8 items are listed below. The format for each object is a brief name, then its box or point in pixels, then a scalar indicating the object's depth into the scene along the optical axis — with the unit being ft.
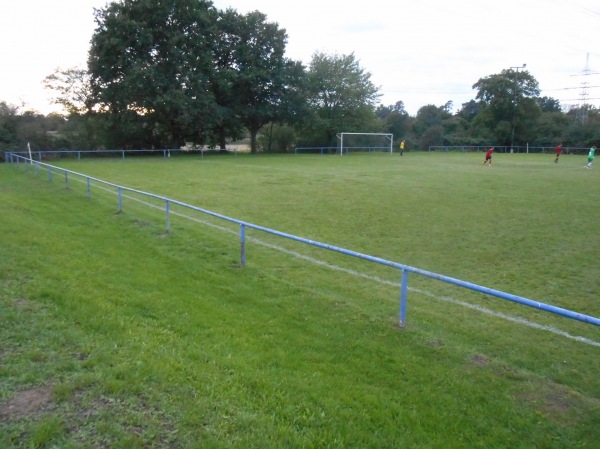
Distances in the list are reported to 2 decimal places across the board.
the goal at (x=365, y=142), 185.57
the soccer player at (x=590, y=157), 113.09
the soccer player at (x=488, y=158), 120.67
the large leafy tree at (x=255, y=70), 157.58
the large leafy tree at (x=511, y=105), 230.07
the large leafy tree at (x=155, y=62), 132.05
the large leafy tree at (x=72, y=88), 146.10
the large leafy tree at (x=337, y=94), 192.03
